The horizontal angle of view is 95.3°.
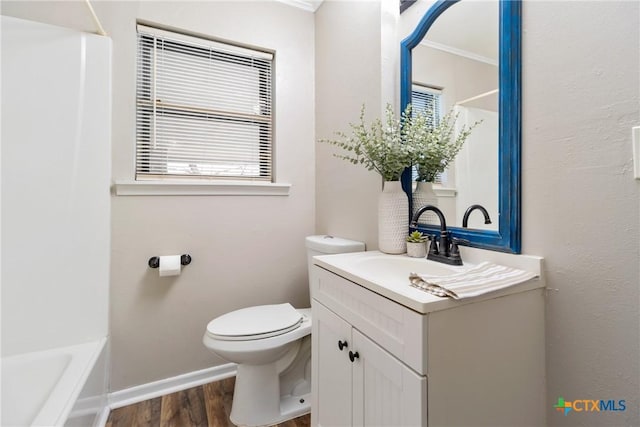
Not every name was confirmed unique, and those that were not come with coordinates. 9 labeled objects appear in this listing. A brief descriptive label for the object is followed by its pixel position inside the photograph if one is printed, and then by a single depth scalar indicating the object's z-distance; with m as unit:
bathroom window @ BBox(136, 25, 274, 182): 1.61
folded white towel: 0.70
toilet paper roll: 1.53
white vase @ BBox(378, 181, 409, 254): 1.23
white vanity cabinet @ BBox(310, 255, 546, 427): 0.67
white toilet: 1.29
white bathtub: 1.06
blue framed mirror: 0.90
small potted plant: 1.16
